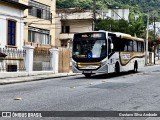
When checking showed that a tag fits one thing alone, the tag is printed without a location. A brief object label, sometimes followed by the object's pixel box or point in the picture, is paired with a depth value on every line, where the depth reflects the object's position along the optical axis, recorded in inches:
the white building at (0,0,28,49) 1103.0
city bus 914.7
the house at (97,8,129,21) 3045.3
